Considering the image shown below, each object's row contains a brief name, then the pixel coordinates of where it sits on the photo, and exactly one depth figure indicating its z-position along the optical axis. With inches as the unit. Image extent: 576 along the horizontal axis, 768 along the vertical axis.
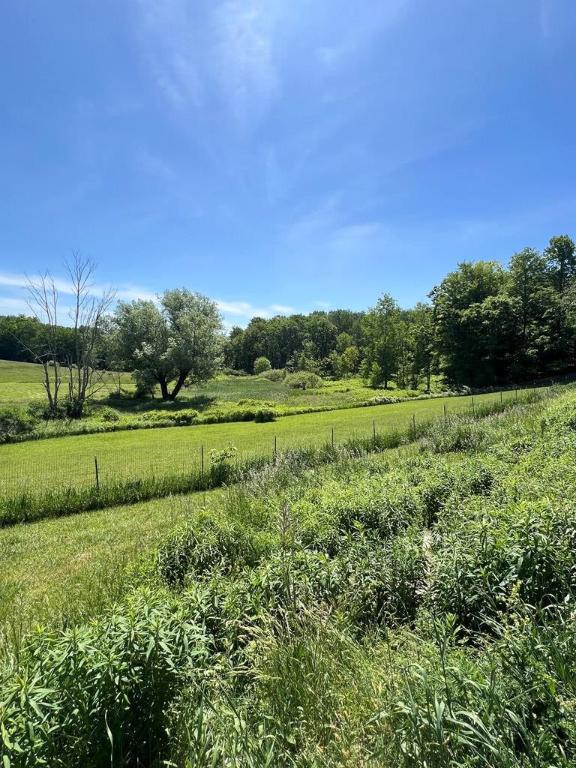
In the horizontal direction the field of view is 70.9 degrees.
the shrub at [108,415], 1336.9
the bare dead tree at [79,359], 1419.9
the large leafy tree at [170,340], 1727.4
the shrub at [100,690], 88.1
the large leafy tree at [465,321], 1875.0
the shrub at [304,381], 2509.8
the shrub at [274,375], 2896.2
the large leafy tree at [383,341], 2474.2
